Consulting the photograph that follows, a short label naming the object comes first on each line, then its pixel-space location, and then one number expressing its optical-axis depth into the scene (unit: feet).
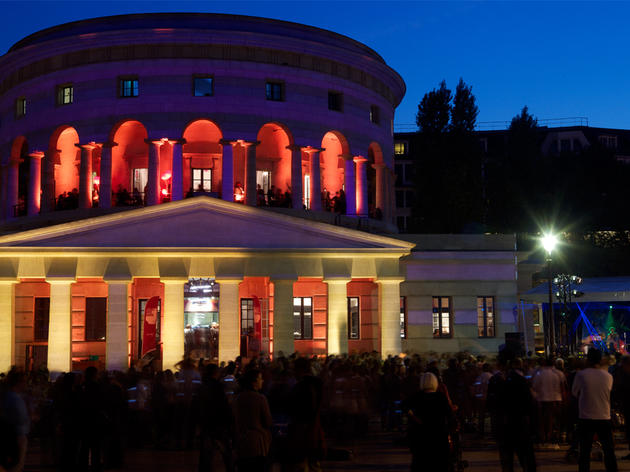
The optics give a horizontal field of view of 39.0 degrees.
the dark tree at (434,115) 250.82
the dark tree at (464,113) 251.60
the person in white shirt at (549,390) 63.57
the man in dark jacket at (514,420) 46.42
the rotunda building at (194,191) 124.67
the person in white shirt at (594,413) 46.88
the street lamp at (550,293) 115.14
